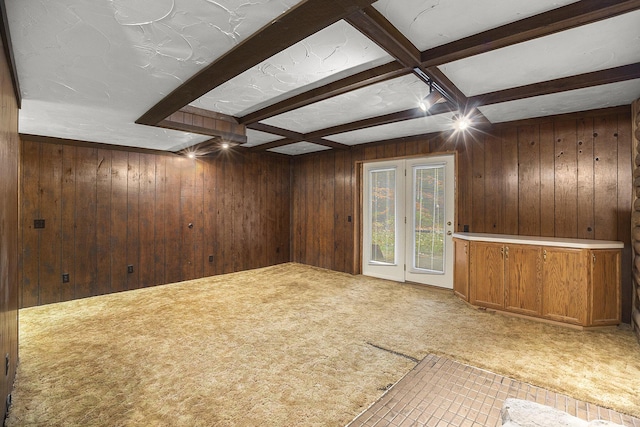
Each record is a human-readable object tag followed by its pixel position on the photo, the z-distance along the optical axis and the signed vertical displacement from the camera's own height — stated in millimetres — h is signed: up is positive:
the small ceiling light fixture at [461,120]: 3422 +1115
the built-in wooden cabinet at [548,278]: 3078 -710
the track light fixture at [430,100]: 2575 +1004
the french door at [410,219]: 4559 -84
